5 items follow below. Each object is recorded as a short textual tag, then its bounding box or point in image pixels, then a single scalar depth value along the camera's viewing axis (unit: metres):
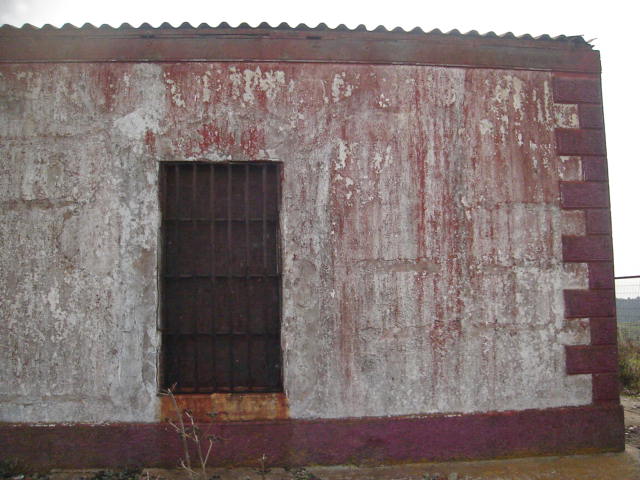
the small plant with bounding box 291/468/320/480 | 4.48
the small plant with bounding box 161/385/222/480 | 4.53
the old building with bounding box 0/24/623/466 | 4.71
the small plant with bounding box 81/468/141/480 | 4.45
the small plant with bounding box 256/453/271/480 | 4.44
